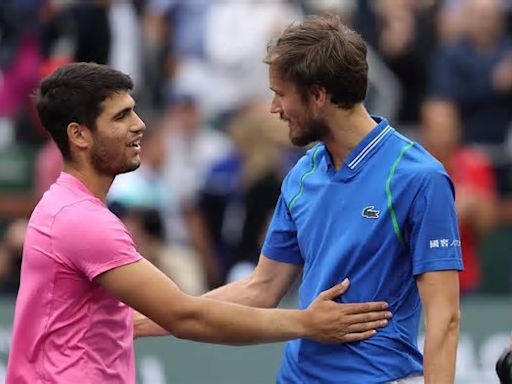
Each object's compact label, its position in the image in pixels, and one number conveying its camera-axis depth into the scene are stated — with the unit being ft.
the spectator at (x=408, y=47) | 71.00
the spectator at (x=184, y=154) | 65.46
